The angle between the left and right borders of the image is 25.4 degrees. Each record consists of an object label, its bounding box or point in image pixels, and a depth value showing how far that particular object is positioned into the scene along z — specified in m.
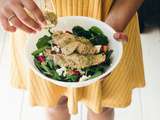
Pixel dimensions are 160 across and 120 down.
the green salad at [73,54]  0.78
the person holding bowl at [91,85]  0.75
